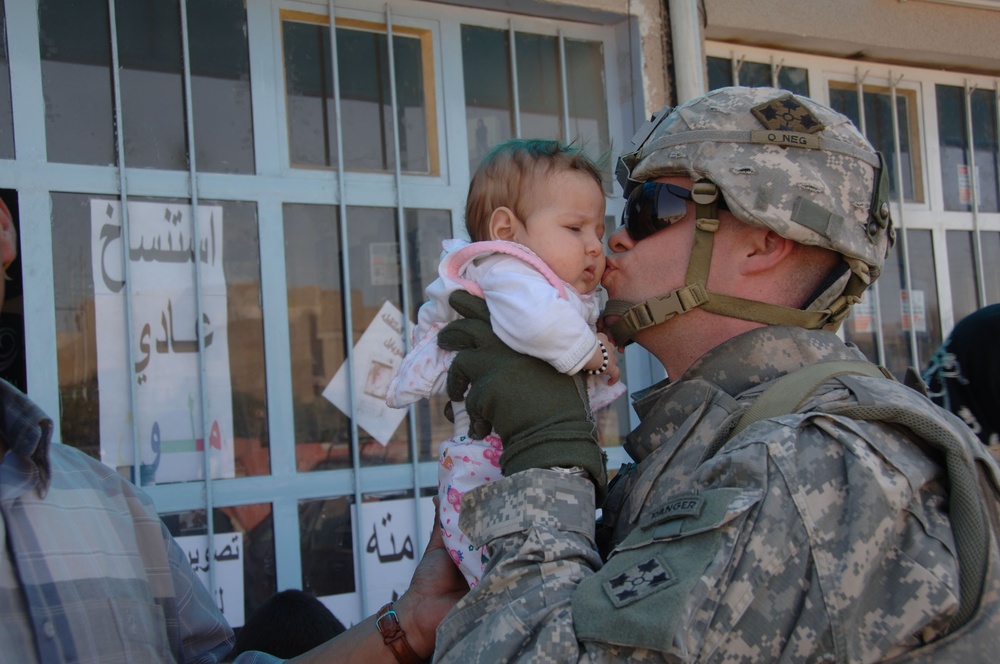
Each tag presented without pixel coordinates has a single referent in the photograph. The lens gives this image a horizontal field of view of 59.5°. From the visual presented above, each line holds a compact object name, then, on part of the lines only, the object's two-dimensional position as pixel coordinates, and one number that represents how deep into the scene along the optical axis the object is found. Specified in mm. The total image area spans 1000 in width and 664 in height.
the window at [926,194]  4988
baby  1733
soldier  1304
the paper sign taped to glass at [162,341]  3305
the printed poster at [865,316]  4984
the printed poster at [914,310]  5078
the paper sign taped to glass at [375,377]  3701
